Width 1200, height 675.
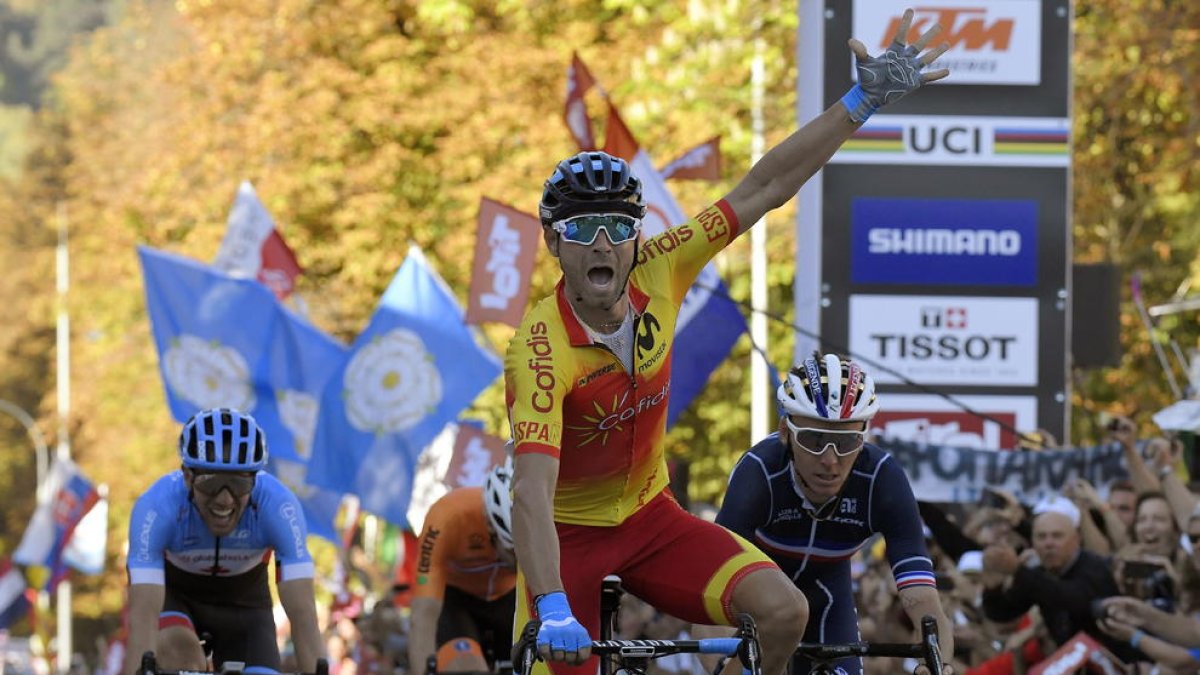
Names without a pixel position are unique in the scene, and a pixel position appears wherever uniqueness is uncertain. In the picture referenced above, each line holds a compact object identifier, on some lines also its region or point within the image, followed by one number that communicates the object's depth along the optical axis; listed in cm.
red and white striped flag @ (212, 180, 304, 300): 2723
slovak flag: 4181
